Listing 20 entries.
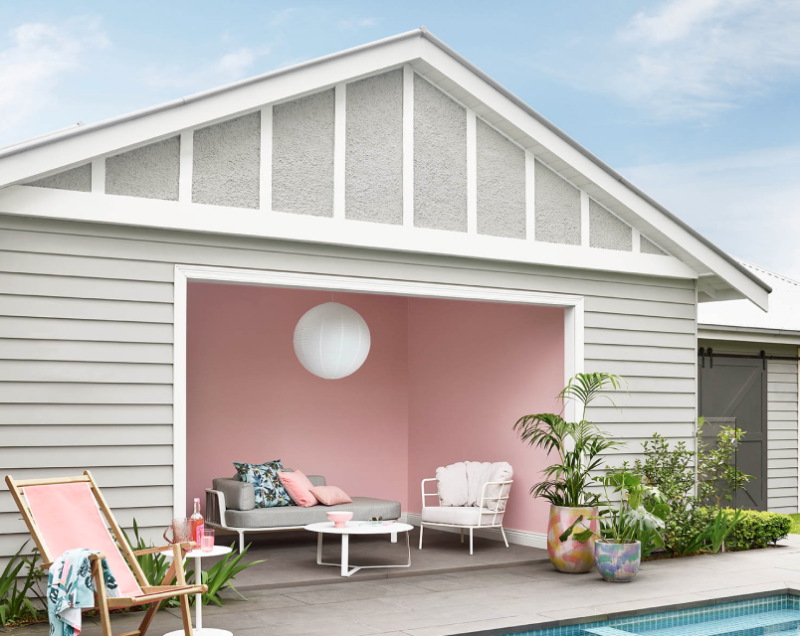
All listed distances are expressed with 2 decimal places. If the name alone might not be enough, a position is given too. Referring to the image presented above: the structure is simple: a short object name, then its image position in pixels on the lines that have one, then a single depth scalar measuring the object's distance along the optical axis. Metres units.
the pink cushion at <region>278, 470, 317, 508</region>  7.76
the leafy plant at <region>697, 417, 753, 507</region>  7.71
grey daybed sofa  7.25
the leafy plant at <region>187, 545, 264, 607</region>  5.37
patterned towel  3.98
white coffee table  6.35
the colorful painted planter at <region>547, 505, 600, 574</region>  6.60
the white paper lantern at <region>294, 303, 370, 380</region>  7.17
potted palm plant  6.63
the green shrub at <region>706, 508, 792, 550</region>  7.94
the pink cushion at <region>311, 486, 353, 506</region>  7.81
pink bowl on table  6.50
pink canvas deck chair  4.30
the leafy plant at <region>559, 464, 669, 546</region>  6.46
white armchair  7.57
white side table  4.63
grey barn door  10.20
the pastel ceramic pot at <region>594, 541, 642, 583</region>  6.26
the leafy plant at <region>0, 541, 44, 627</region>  4.89
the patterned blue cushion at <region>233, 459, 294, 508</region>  7.64
